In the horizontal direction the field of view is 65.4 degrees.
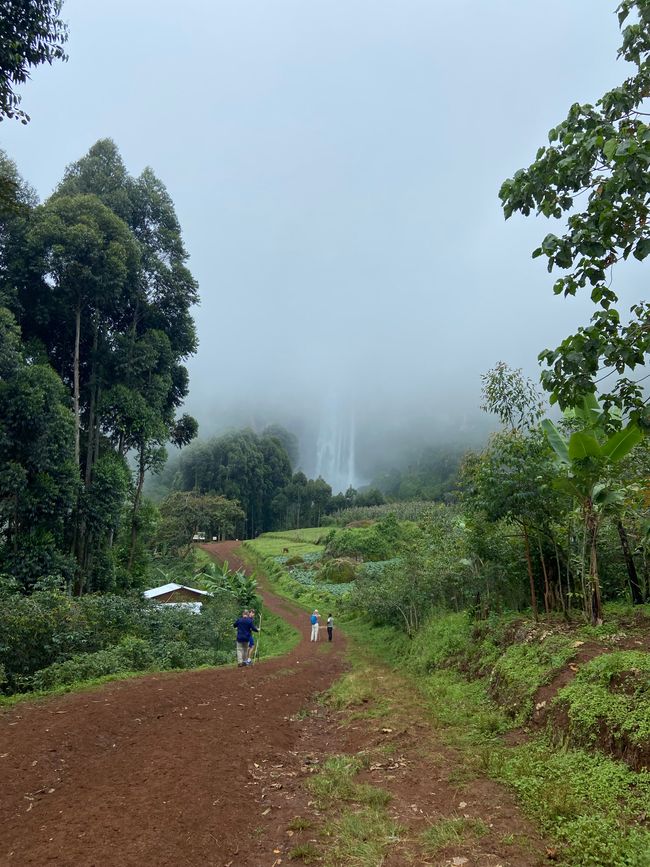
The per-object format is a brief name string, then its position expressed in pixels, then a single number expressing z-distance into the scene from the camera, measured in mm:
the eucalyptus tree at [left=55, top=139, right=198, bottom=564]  23266
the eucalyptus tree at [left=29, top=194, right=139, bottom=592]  19906
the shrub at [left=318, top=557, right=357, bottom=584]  38500
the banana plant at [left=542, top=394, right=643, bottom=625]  8242
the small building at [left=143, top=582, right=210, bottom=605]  26078
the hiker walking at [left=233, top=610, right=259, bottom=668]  12484
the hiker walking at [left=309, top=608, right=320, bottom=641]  21680
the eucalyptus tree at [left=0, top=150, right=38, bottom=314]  19453
